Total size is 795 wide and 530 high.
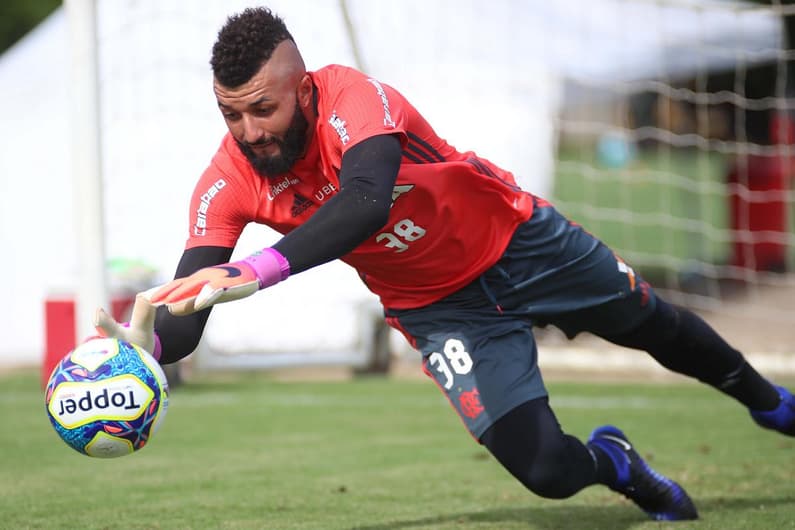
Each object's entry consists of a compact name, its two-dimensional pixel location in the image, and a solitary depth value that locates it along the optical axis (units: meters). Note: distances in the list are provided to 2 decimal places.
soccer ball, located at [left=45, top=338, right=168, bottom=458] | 7.54
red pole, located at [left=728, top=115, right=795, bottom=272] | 31.14
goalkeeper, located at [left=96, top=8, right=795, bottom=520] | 7.31
